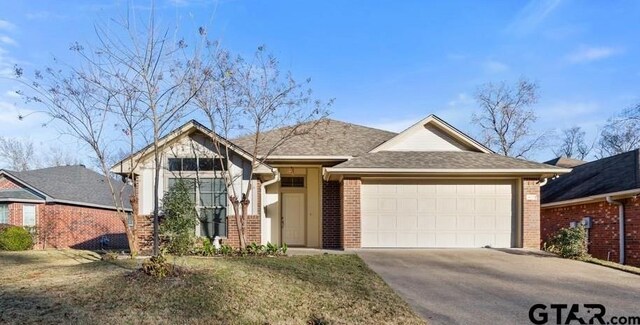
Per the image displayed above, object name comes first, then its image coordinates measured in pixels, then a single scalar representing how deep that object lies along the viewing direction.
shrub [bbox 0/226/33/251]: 19.03
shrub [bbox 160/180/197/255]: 12.98
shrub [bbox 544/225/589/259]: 13.29
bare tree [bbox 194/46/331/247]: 13.69
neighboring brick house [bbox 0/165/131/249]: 21.97
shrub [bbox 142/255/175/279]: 8.12
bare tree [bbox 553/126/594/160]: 49.31
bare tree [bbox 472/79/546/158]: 36.66
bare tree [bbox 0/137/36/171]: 44.94
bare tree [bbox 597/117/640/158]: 38.80
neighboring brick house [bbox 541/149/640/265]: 15.24
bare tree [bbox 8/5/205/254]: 9.82
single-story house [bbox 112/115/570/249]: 14.40
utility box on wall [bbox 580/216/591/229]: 17.19
